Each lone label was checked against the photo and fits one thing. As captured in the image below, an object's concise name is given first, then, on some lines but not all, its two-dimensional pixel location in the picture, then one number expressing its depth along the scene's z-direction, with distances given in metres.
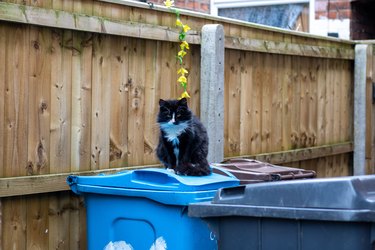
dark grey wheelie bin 3.33
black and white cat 4.52
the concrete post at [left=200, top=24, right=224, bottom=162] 5.97
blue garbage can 4.04
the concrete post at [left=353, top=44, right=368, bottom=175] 8.72
